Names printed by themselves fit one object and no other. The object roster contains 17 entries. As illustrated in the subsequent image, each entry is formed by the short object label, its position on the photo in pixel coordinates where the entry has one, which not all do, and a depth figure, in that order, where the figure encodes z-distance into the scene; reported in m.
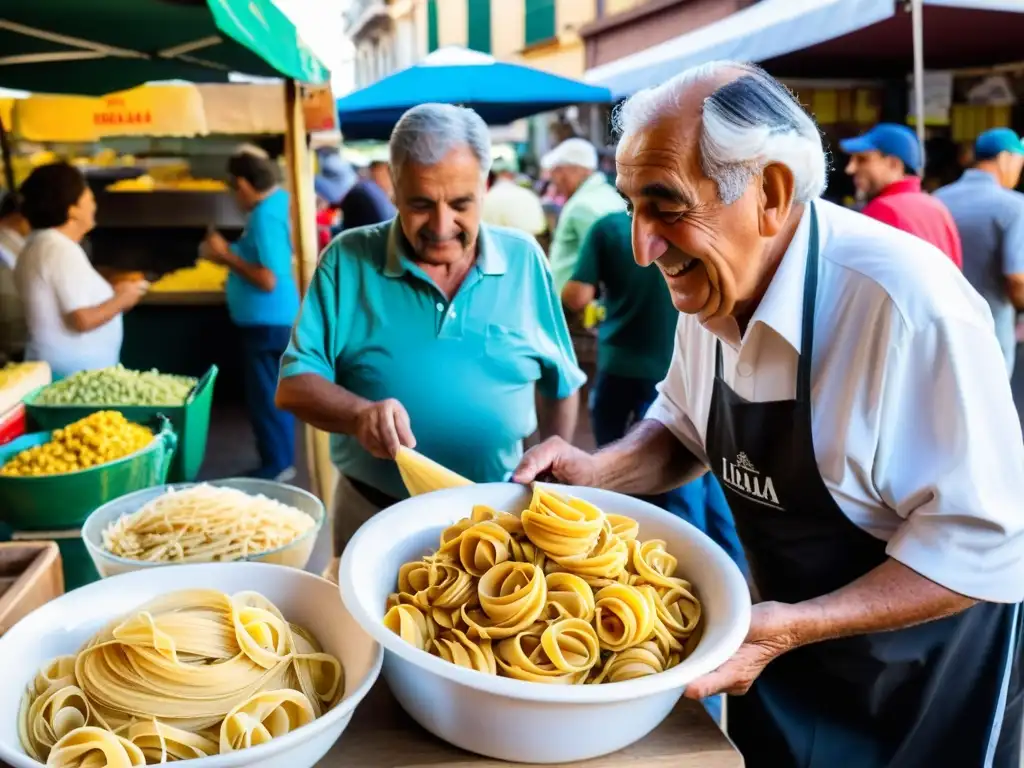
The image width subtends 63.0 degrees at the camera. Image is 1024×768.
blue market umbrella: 5.66
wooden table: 1.12
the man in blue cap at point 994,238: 4.32
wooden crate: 1.30
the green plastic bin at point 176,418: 2.84
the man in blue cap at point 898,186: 3.98
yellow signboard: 5.39
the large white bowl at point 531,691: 1.01
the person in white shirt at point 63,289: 3.77
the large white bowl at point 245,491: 1.61
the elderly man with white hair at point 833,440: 1.27
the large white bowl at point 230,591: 0.99
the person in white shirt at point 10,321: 3.88
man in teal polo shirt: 2.13
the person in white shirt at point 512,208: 6.79
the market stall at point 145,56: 2.64
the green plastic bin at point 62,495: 2.16
